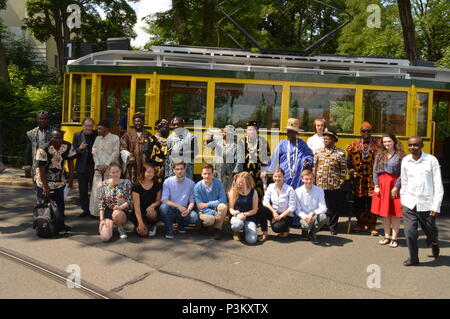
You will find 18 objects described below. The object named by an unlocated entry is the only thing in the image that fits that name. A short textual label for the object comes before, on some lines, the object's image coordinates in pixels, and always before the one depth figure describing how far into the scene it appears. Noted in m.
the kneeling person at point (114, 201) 6.01
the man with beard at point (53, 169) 6.17
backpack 6.04
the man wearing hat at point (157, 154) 6.98
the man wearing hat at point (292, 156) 6.57
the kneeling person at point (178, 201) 6.18
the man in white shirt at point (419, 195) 5.17
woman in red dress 6.02
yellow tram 8.26
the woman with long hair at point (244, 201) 6.09
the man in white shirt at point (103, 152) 7.02
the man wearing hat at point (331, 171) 6.52
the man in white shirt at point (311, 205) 6.04
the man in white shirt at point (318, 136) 7.01
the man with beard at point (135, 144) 7.02
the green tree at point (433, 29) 22.61
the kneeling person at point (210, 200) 6.20
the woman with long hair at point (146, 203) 6.18
